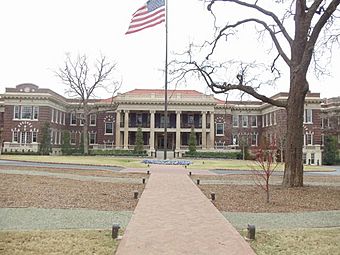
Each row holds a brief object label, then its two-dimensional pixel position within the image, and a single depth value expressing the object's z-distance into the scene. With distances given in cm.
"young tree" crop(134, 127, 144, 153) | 5512
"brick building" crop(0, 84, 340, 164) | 5597
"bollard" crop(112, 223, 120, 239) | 717
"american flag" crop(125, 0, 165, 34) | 2297
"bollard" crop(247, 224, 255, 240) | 739
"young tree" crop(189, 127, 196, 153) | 5522
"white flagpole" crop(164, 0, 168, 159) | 3333
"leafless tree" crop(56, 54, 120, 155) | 5434
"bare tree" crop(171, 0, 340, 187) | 1619
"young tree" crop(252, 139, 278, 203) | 1245
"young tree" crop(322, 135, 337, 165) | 5425
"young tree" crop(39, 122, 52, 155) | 5357
